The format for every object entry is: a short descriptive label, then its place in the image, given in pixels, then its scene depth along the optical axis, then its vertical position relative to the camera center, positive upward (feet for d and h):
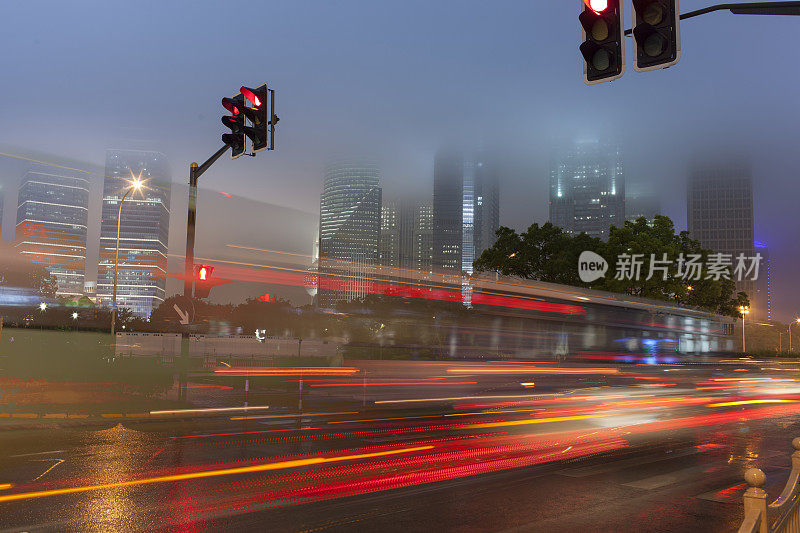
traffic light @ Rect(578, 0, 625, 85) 20.47 +9.95
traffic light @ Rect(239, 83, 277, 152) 37.99 +12.79
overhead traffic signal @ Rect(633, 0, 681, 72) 19.72 +9.74
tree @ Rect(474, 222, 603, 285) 198.39 +23.75
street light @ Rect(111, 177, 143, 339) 78.69 +17.54
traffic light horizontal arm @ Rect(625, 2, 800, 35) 20.85 +11.34
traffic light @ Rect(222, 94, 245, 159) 38.37 +12.42
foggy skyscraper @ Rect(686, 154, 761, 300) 597.52 +111.66
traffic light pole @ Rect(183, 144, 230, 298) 50.25 +8.35
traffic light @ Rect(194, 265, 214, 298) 50.85 +2.88
